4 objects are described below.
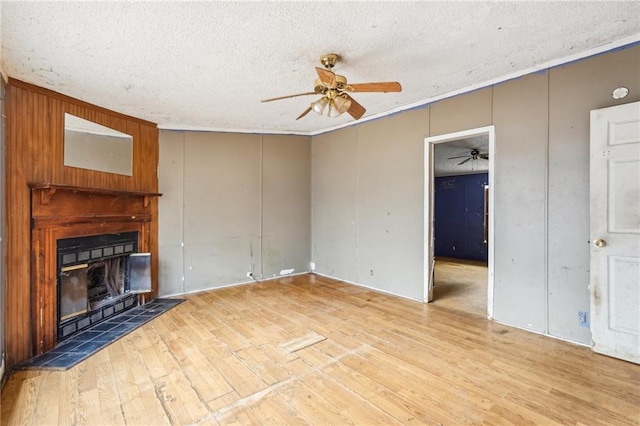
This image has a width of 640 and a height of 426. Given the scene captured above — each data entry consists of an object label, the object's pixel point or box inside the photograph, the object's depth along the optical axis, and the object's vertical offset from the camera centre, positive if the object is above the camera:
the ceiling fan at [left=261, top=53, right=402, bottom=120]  2.30 +1.01
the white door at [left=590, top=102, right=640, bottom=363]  2.32 -0.15
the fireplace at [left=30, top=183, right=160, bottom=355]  2.66 -0.49
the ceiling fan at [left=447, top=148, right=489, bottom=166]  5.72 +1.16
